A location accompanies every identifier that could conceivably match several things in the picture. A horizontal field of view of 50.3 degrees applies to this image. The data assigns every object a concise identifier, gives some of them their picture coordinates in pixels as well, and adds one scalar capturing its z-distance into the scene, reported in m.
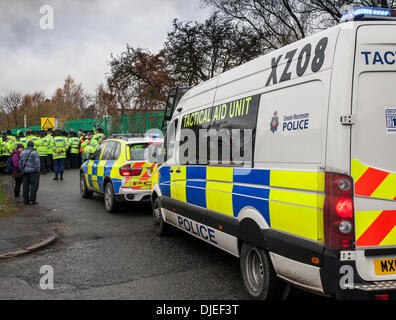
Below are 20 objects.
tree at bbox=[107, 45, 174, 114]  21.81
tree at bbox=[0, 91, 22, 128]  46.44
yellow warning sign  26.25
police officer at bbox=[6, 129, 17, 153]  19.09
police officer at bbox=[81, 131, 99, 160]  17.62
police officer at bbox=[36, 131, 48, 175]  18.81
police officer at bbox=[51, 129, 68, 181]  16.27
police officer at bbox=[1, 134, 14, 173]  18.86
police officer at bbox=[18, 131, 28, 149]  18.55
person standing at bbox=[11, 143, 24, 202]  11.06
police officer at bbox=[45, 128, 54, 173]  18.86
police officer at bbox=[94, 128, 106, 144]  19.08
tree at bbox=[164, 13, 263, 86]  21.55
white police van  3.14
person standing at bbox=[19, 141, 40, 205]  10.48
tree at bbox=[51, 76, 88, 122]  57.62
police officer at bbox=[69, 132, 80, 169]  21.39
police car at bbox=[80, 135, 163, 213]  8.95
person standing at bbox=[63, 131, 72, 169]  21.38
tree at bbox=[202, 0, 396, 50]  20.47
